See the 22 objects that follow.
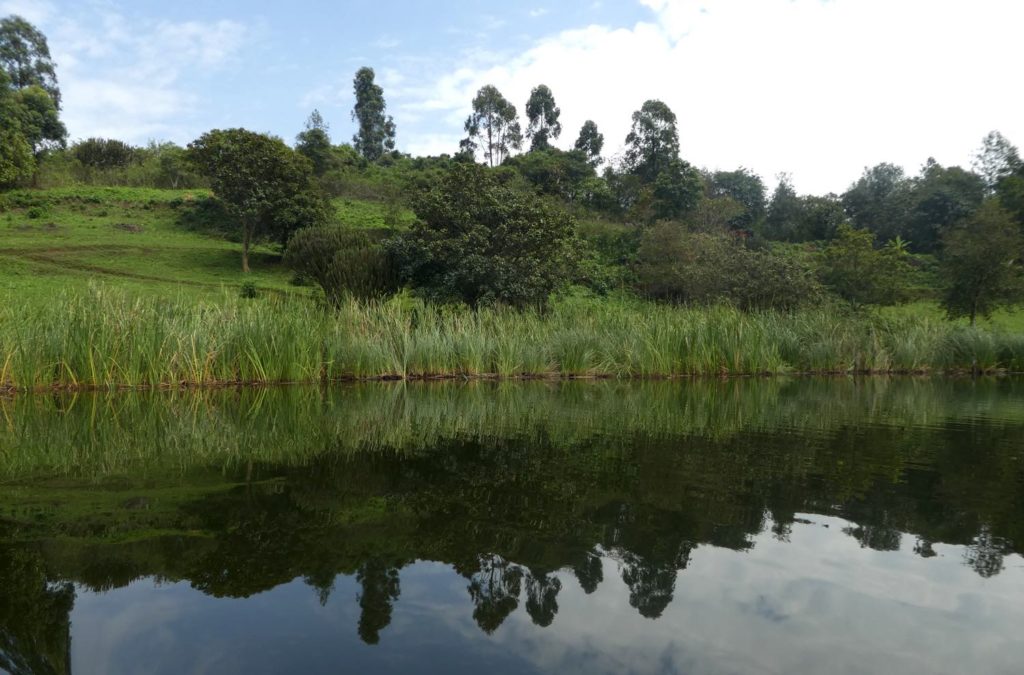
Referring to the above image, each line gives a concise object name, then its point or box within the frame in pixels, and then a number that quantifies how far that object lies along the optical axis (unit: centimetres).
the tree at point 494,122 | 5862
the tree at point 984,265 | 2344
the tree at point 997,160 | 4381
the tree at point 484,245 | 1844
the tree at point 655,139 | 4631
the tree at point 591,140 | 5733
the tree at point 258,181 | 2736
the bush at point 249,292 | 2130
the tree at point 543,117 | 6160
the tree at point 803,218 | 4347
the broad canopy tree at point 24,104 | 3281
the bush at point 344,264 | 1902
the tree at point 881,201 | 4453
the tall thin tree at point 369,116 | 5819
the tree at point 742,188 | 5134
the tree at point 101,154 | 4347
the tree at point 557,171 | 4281
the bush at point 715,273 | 2309
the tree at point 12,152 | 3183
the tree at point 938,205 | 4144
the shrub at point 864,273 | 2741
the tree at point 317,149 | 3916
